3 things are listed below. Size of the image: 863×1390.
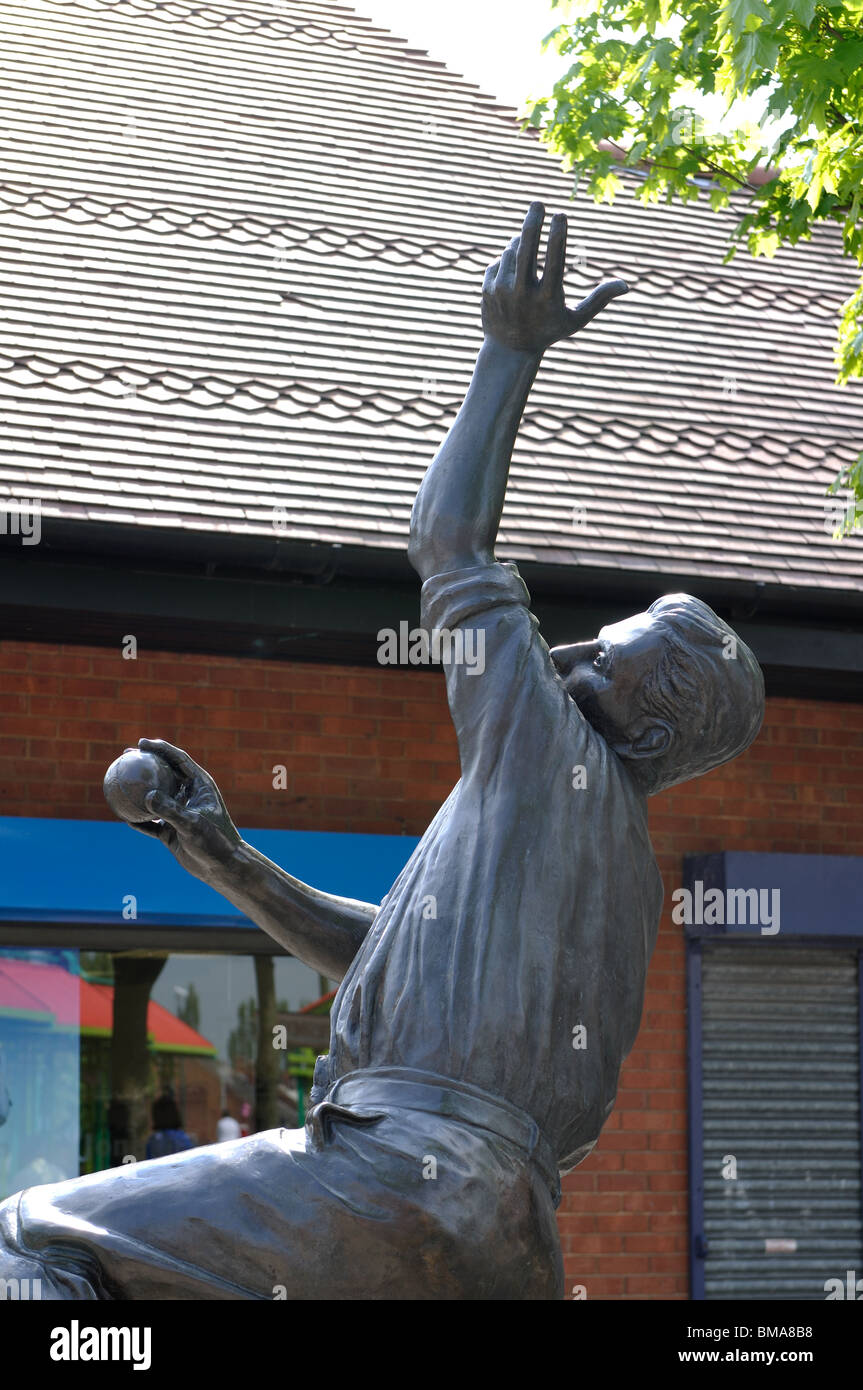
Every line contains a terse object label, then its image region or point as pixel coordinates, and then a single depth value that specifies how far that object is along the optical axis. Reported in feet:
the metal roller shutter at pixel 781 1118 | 26.81
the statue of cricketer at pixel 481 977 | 8.23
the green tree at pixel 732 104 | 17.61
